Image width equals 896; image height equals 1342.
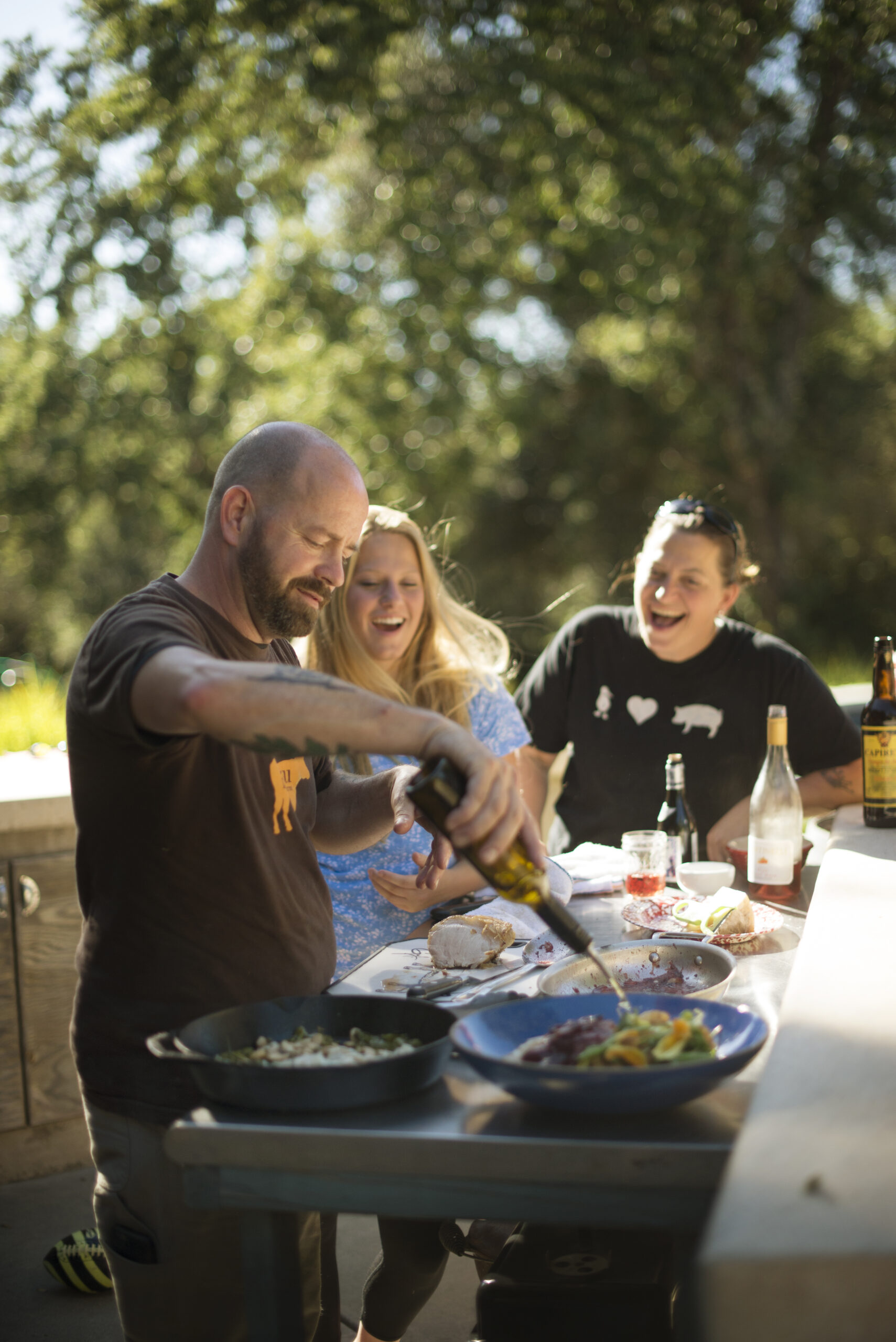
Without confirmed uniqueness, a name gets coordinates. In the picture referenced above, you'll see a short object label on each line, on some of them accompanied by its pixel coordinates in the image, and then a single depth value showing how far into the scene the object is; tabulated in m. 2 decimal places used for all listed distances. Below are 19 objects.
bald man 1.45
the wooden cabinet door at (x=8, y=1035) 3.52
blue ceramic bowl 1.23
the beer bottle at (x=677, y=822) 2.65
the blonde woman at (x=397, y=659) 2.69
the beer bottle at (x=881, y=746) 2.79
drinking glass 2.41
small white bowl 2.42
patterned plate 2.09
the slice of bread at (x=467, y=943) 1.98
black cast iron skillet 1.32
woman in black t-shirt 3.32
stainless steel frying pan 1.73
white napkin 2.60
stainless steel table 1.22
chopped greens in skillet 1.41
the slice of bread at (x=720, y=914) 2.10
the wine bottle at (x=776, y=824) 2.47
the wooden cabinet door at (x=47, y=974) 3.57
